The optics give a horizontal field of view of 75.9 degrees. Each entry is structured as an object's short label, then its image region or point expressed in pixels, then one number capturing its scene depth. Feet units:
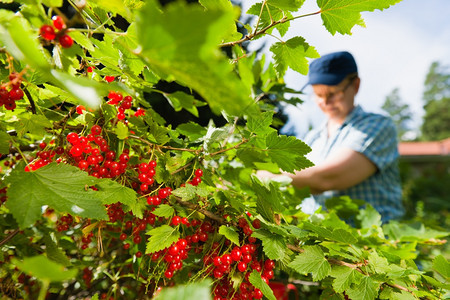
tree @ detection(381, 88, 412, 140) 107.65
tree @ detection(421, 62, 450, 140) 90.07
